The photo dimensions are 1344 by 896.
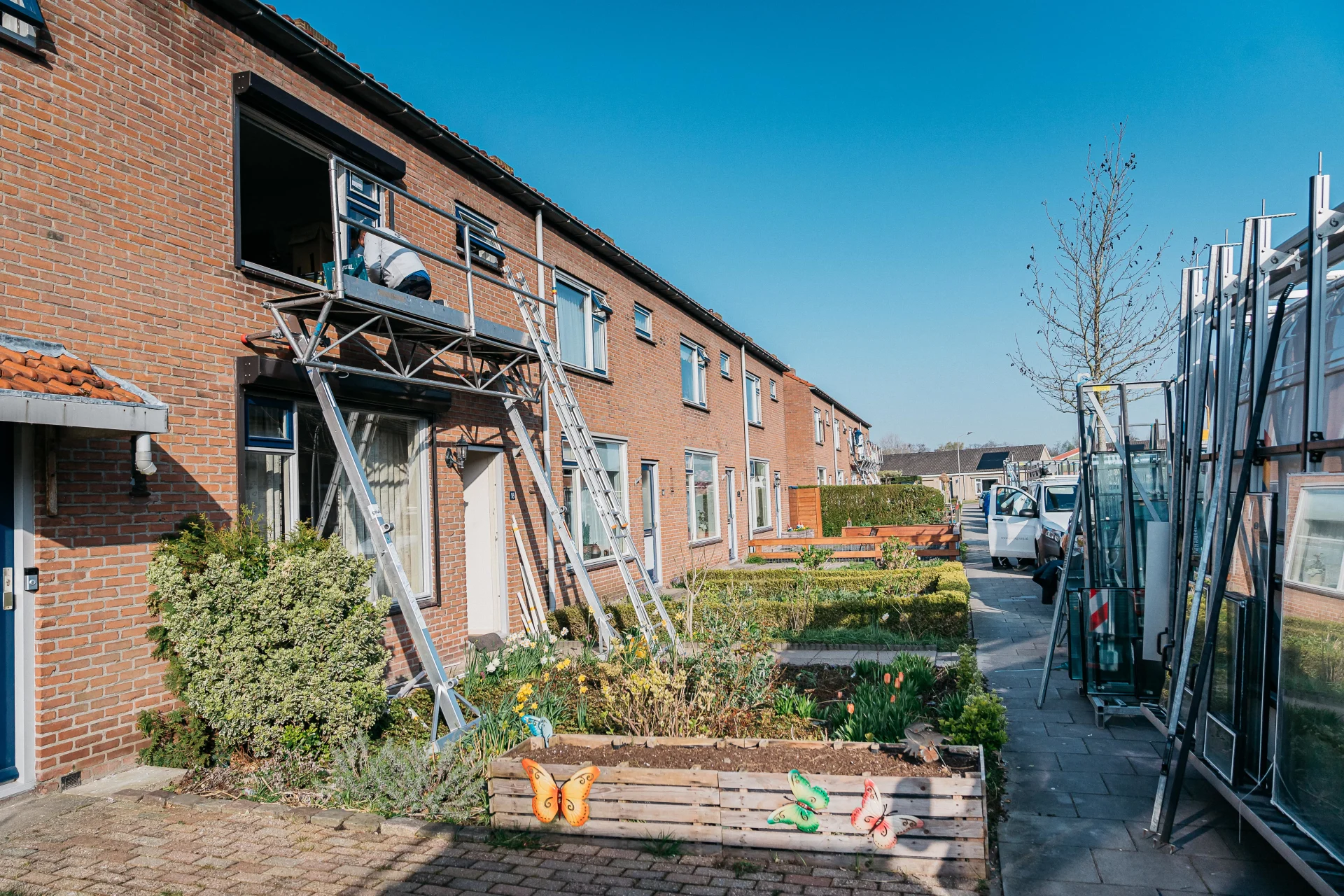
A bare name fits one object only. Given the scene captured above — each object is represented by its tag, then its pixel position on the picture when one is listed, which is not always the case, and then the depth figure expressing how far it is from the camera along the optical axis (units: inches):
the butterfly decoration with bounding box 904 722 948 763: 172.8
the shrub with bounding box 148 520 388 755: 207.3
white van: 660.1
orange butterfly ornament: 175.3
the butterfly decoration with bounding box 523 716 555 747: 200.8
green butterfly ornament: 164.1
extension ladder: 330.0
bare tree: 490.0
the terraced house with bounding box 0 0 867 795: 199.5
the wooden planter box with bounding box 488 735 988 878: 157.1
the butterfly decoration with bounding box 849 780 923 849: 159.2
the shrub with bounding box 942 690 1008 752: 196.1
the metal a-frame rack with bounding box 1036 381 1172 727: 257.8
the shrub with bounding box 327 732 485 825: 189.6
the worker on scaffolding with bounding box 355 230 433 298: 289.0
